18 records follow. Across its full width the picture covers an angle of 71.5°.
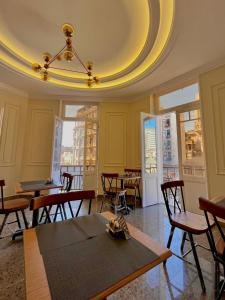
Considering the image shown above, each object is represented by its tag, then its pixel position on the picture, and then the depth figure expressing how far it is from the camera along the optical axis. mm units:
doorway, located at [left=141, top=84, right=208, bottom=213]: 3549
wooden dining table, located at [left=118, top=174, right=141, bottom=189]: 3404
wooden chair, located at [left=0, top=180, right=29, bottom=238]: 2314
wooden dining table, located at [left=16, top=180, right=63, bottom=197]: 2442
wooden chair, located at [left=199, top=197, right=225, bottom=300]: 1056
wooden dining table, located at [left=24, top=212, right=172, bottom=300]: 605
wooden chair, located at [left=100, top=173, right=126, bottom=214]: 3393
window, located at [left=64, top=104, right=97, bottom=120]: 5184
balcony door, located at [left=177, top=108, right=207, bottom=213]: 3477
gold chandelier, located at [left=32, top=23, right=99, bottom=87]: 2340
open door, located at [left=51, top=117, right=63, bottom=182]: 4512
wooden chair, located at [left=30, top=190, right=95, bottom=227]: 1285
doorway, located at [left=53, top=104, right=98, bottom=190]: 4867
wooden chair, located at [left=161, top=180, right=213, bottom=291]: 1613
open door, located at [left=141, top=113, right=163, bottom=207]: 3979
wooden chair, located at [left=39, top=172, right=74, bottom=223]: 2879
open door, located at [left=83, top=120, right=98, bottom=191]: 4785
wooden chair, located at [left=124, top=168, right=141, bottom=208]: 4031
